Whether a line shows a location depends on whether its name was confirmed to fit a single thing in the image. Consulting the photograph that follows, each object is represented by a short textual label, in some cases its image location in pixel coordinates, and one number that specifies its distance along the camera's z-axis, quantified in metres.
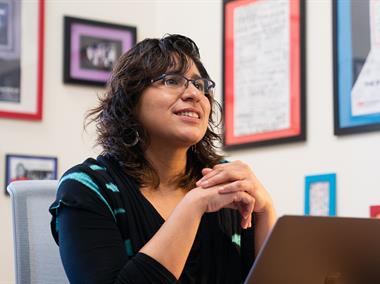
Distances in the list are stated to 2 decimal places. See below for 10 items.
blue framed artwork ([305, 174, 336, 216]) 2.32
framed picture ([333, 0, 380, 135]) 2.22
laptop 1.07
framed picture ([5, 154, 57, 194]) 2.95
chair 1.61
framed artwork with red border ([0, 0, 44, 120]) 2.99
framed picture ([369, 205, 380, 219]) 2.16
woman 1.33
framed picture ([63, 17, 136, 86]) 3.14
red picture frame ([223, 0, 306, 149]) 2.52
